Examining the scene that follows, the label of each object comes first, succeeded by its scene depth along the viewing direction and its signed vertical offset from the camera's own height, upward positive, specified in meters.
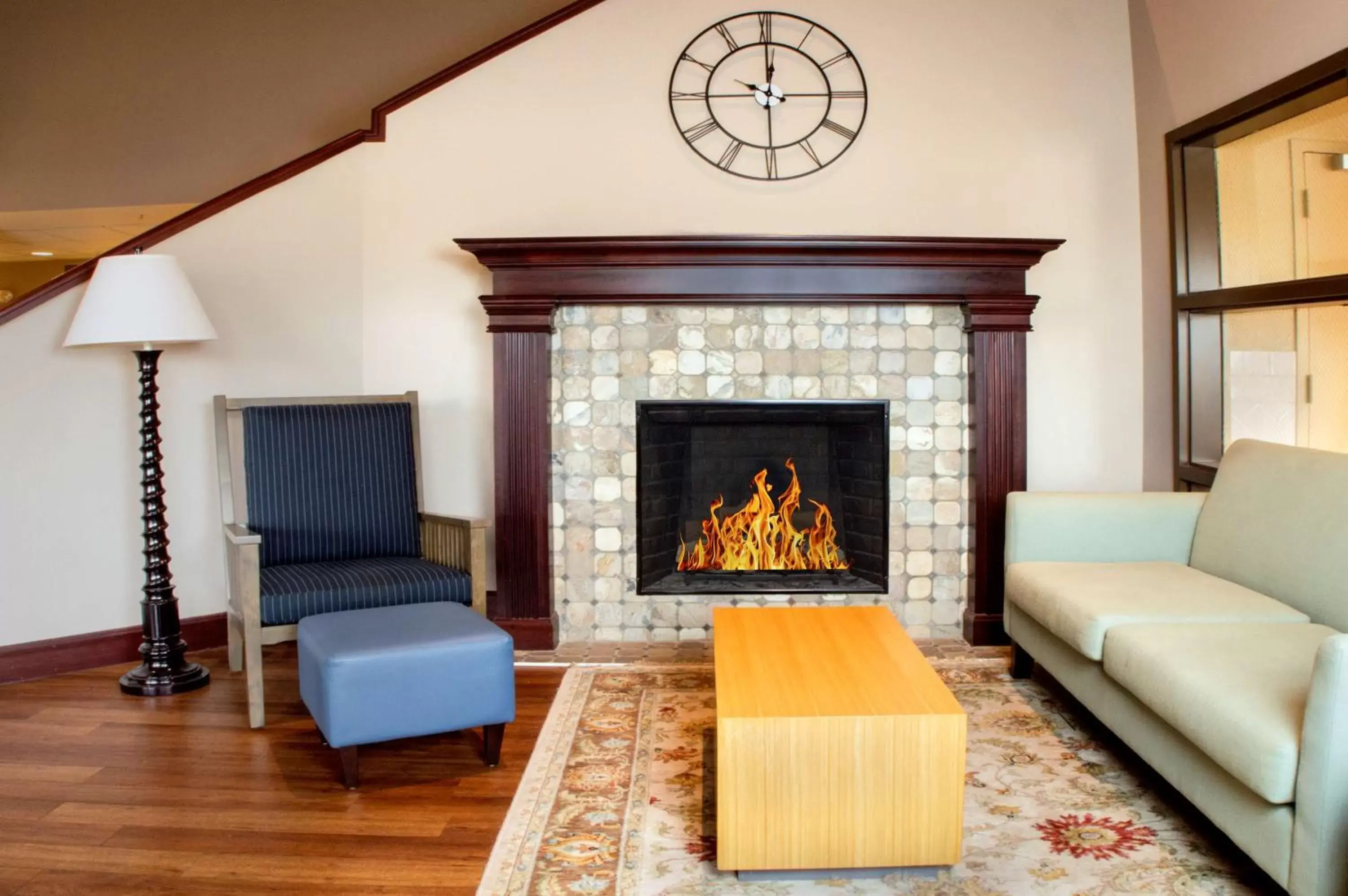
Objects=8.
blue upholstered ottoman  2.64 -0.62
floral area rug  2.22 -0.93
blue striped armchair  3.30 -0.24
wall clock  4.22 +1.39
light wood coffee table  2.16 -0.73
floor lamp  3.36 +0.36
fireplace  3.99 +0.20
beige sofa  1.90 -0.50
